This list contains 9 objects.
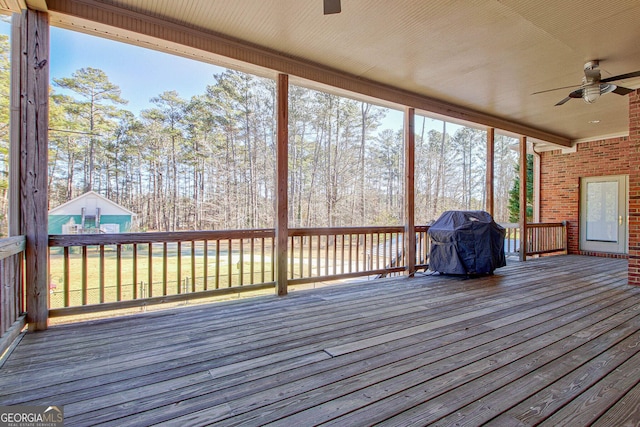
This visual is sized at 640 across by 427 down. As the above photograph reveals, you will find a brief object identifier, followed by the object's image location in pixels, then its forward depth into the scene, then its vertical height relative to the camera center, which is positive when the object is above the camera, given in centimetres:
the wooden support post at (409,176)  513 +61
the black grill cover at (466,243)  497 -48
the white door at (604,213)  720 +2
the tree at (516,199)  1224 +57
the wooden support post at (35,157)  263 +46
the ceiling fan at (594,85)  386 +159
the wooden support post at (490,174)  630 +80
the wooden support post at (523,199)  693 +33
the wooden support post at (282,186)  393 +34
